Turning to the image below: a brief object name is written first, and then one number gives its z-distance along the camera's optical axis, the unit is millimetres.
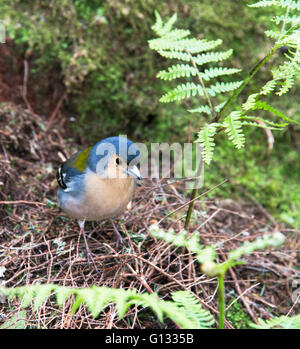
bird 1334
